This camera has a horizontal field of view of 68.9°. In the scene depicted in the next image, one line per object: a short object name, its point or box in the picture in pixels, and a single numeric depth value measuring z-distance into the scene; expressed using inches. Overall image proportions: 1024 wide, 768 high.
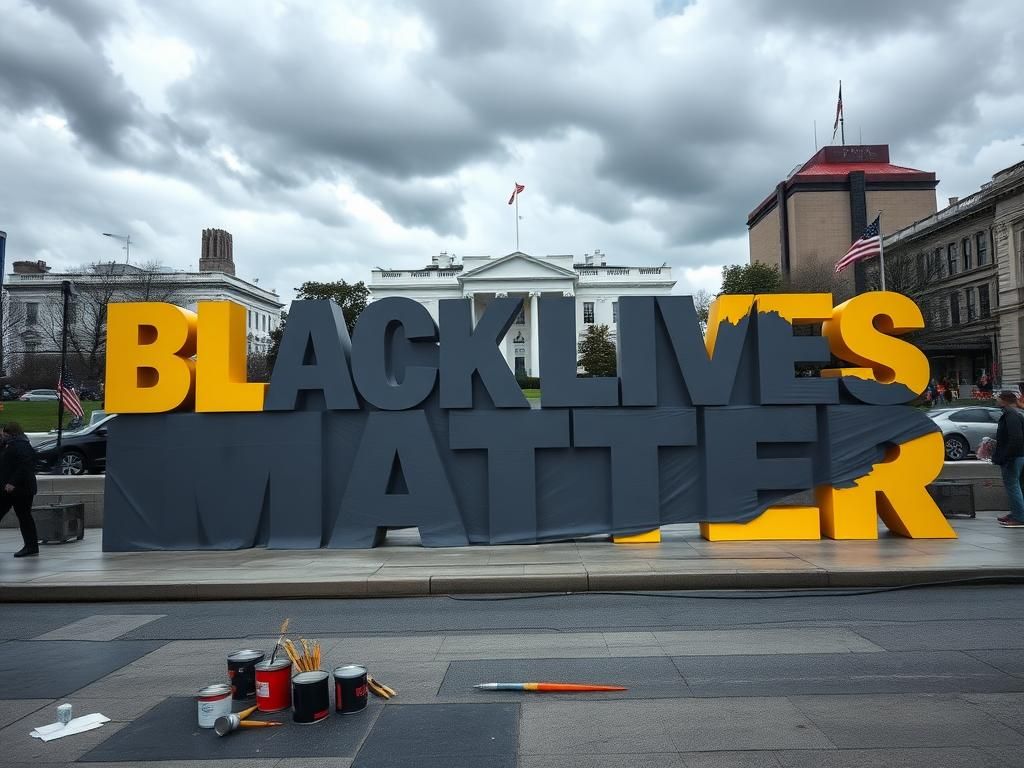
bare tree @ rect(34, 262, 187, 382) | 2054.6
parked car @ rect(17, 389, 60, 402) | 1999.3
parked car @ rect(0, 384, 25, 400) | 2063.2
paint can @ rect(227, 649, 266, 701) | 192.1
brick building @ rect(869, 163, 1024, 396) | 1815.9
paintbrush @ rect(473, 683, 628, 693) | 198.1
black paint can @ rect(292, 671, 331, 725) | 176.2
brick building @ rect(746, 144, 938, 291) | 3289.9
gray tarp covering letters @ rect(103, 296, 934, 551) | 439.2
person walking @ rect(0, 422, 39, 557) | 398.3
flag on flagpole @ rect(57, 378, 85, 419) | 928.3
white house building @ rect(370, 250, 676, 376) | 3105.3
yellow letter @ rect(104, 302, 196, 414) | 442.0
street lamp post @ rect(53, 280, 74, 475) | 742.2
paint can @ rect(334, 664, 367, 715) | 181.6
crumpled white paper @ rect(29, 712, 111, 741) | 173.5
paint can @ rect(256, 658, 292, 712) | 183.0
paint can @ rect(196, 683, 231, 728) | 172.9
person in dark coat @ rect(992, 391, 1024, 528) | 441.7
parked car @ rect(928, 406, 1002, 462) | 805.2
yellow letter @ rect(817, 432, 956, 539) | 433.7
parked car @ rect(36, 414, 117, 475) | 770.2
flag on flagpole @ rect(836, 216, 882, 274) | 918.4
